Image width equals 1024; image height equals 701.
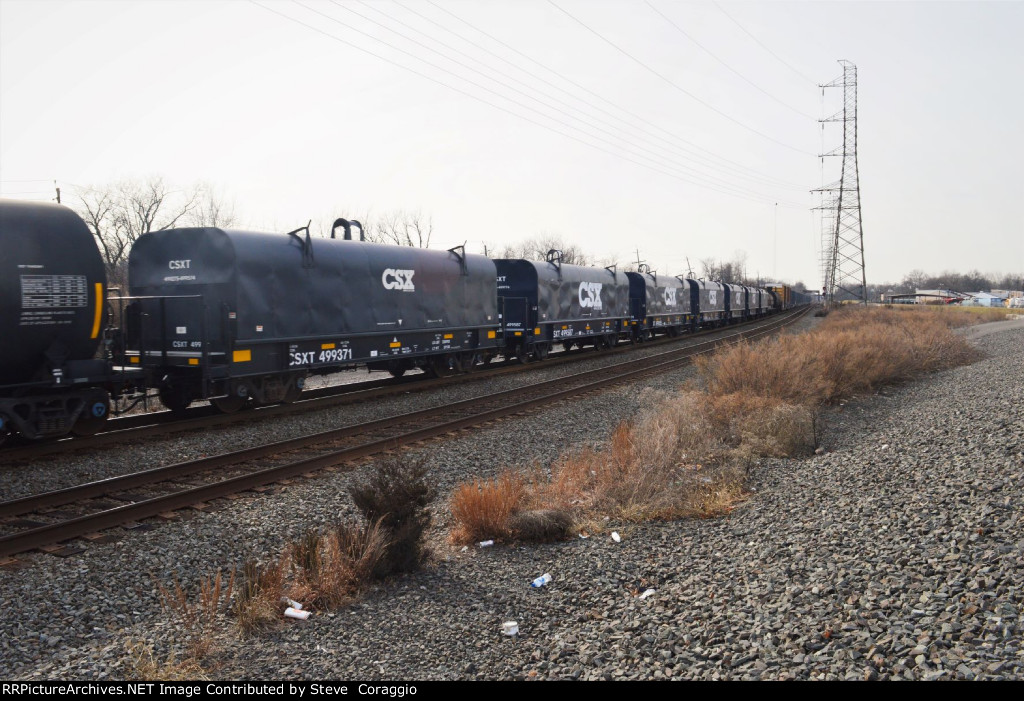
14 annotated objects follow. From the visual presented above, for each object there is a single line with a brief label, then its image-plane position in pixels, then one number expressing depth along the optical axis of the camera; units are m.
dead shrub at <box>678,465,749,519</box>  7.29
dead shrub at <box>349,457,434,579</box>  5.99
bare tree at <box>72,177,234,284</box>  50.81
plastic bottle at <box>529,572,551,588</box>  5.62
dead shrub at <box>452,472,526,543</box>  6.81
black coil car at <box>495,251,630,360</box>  22.14
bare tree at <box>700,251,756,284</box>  147.60
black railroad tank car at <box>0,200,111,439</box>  9.27
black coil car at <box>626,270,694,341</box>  31.27
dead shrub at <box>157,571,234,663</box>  4.45
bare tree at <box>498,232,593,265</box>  81.09
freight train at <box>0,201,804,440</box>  9.60
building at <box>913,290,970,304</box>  119.57
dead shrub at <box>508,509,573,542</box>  6.76
